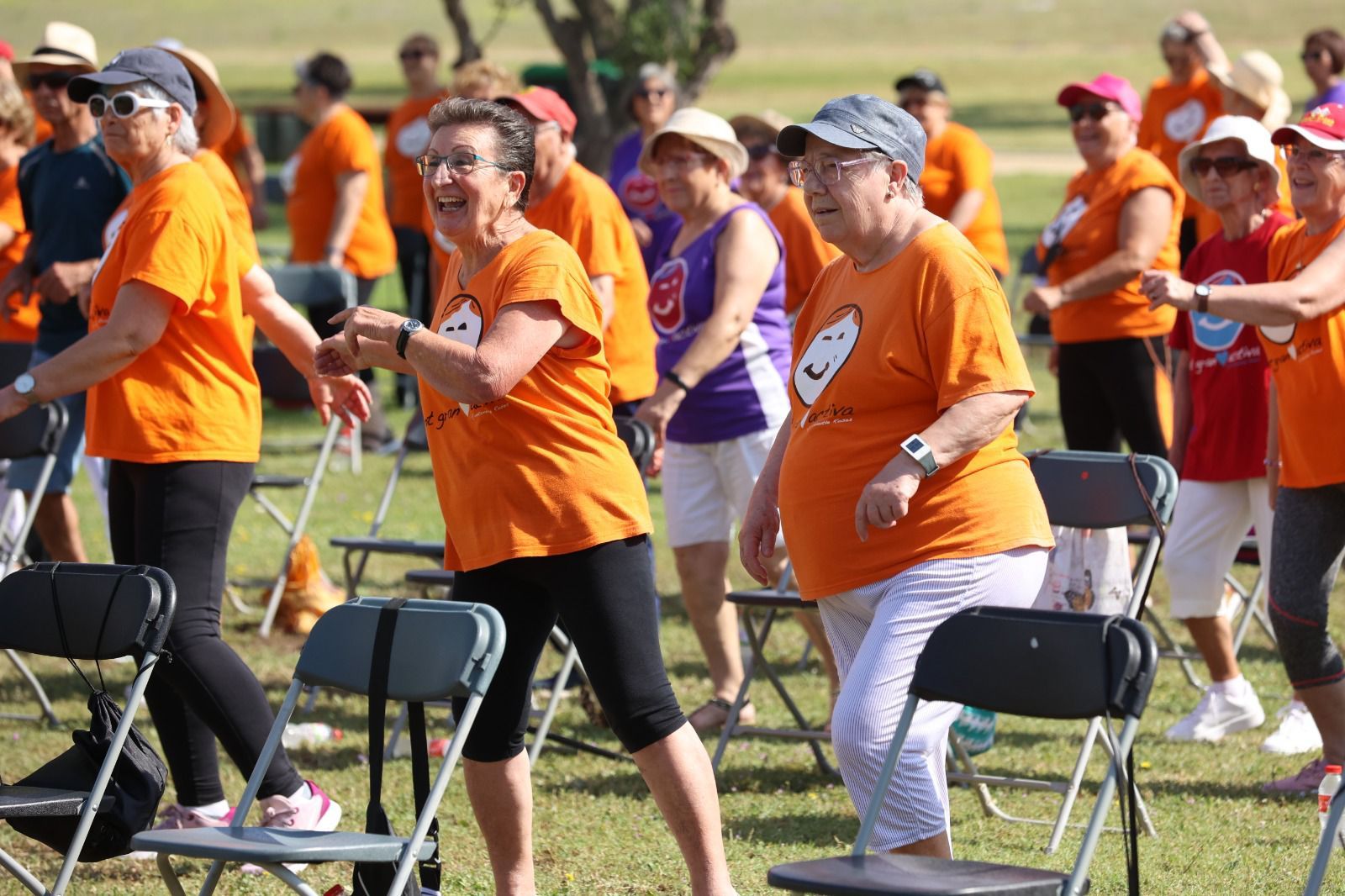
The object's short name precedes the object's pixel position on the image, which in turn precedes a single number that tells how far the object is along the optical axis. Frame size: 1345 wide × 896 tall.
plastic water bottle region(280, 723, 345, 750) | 12.00
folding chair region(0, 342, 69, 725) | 12.68
